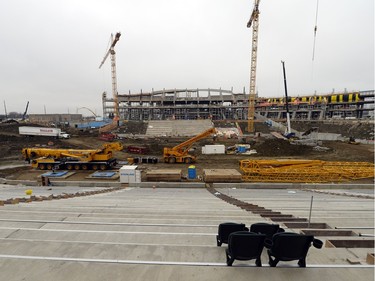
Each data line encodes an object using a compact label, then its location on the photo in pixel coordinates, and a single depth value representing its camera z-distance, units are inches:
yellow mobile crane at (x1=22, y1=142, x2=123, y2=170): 979.9
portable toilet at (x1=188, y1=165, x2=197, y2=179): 839.7
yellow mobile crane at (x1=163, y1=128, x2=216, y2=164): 1139.6
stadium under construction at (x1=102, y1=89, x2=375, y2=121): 3634.4
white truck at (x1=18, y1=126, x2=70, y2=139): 1899.6
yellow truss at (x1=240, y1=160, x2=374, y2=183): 815.1
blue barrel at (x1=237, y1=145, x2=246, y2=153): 1419.8
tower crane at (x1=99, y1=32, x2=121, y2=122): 3811.5
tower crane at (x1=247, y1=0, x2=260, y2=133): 2603.3
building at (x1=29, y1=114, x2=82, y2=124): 5762.8
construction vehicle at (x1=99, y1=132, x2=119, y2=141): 2049.0
